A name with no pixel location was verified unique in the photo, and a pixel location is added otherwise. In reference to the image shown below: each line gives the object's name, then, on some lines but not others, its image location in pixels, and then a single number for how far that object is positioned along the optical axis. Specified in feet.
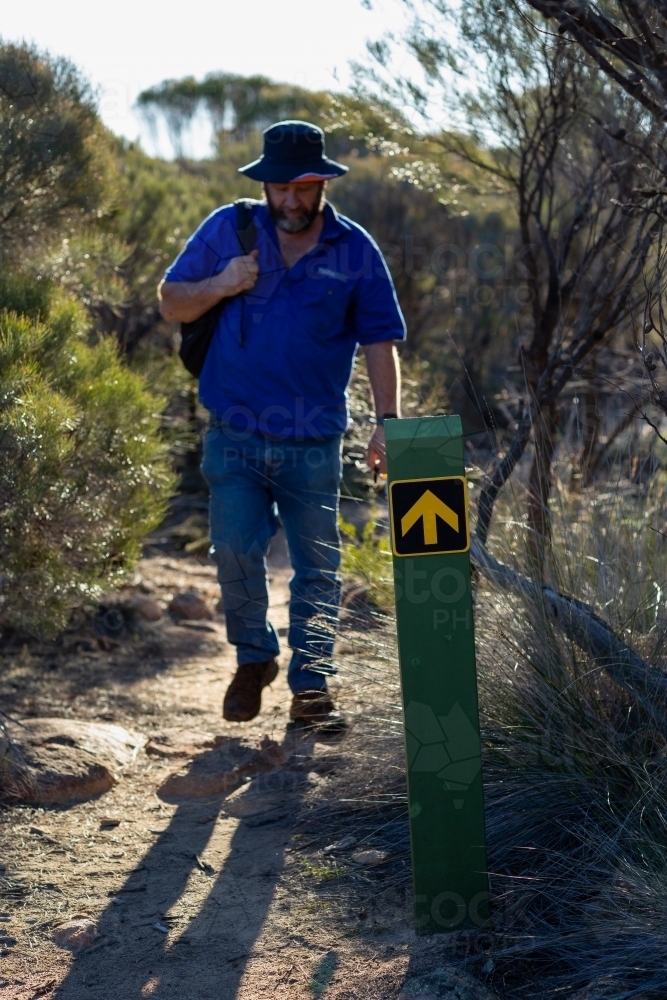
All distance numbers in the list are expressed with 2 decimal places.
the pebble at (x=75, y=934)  9.86
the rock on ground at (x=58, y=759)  12.90
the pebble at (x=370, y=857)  10.73
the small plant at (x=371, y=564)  13.70
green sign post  8.81
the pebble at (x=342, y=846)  11.20
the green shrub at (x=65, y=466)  12.53
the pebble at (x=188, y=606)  21.50
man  14.28
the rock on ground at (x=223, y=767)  13.33
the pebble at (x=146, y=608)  20.80
